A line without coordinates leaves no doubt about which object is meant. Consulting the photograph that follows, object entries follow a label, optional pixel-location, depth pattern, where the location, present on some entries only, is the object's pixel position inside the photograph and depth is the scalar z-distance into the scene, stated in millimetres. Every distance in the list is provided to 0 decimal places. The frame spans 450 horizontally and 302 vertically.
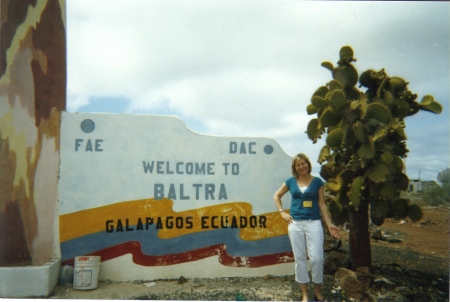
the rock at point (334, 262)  5055
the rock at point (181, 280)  4989
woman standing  4082
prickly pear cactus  4625
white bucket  4672
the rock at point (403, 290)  4627
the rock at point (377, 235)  7430
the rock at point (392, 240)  7340
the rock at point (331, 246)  5535
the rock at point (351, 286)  4496
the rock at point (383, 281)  4859
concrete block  4305
